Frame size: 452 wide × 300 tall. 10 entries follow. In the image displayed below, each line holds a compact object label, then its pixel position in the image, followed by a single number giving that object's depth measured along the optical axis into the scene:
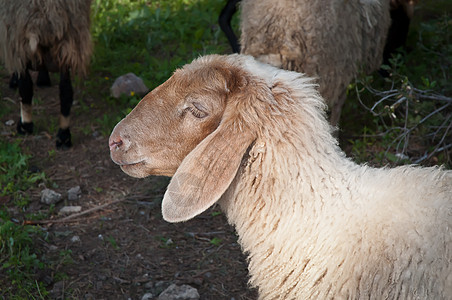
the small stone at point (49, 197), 4.44
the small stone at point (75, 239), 4.02
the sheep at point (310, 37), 4.11
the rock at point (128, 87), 5.77
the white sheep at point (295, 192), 2.07
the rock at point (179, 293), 3.42
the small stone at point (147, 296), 3.48
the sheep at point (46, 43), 4.72
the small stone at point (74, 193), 4.56
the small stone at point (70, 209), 4.37
